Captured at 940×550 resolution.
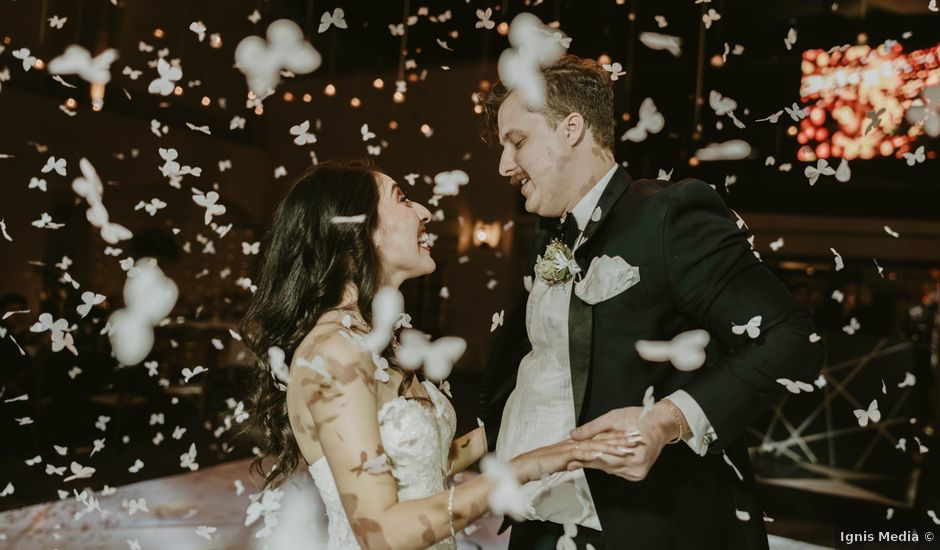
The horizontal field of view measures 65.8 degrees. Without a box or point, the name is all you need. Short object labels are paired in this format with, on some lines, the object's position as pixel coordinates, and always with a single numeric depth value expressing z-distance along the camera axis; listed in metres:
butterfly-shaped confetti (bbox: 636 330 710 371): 1.64
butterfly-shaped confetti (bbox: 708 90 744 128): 2.41
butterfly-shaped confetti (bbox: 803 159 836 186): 1.97
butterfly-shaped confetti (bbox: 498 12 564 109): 1.97
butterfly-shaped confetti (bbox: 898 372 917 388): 4.26
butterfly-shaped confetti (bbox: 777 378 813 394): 1.49
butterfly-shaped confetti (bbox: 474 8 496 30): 2.50
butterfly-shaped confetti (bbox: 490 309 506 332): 2.07
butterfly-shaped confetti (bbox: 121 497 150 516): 4.44
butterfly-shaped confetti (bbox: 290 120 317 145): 2.40
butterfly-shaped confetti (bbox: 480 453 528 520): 1.47
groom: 1.49
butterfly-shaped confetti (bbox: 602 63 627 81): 2.07
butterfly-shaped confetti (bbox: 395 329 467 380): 2.25
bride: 1.63
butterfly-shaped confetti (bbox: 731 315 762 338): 1.52
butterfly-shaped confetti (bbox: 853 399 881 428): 2.01
